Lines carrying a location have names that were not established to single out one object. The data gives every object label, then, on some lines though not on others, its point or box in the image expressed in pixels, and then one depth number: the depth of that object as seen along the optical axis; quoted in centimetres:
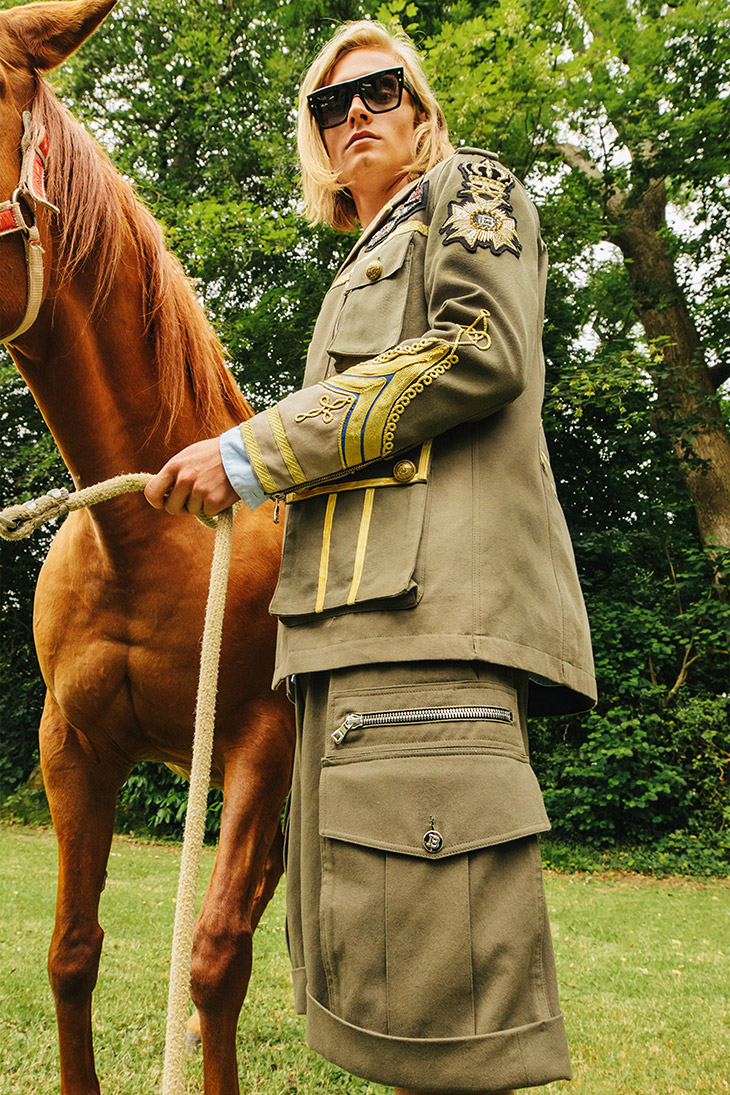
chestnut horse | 163
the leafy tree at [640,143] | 772
